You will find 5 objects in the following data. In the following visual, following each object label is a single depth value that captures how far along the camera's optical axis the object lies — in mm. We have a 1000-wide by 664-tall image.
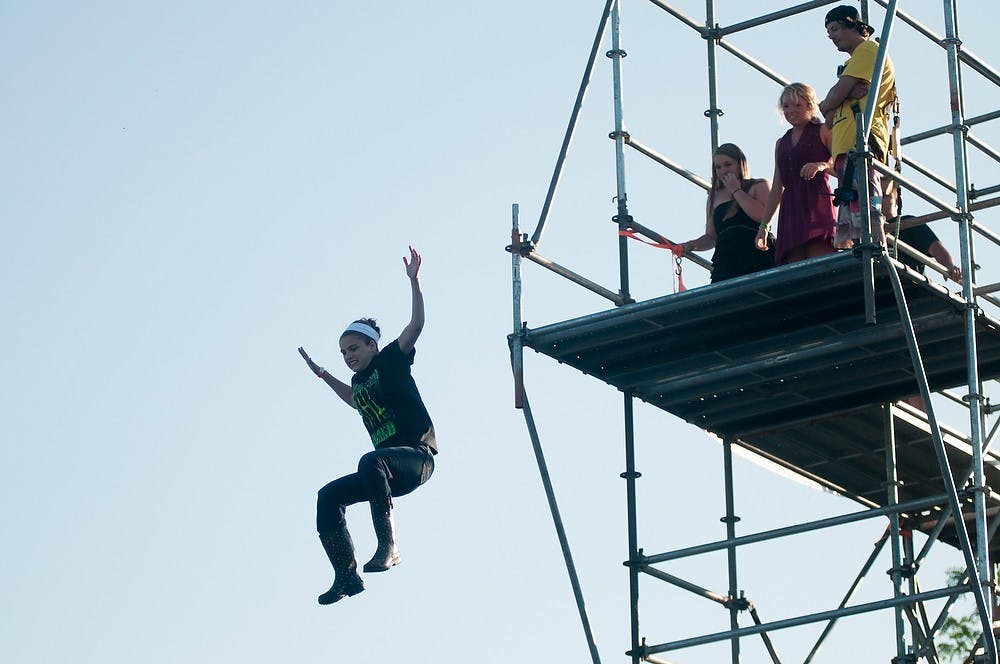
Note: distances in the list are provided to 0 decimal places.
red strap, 14469
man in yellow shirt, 12602
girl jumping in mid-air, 13859
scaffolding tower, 12898
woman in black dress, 13594
